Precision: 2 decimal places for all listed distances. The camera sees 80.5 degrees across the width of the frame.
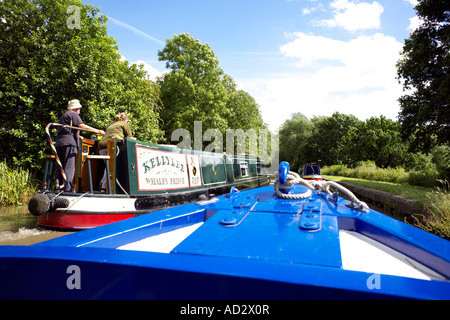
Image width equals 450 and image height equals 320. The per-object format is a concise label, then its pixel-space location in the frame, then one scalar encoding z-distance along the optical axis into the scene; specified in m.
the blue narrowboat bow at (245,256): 0.91
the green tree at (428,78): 10.67
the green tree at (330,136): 33.90
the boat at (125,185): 5.00
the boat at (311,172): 13.92
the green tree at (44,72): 9.53
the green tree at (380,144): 20.69
